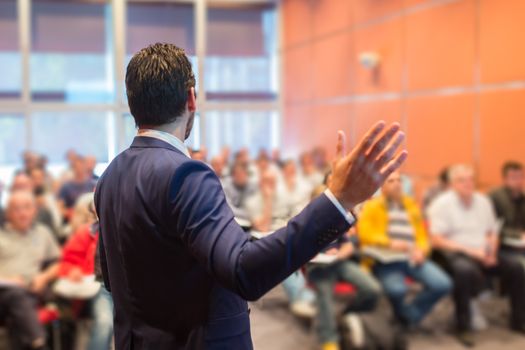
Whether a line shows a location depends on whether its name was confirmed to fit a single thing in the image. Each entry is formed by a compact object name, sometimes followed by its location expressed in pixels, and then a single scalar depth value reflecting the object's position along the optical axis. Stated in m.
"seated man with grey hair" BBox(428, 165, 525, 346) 3.98
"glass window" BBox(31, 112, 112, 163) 7.14
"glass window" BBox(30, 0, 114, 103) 7.82
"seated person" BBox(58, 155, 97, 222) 4.94
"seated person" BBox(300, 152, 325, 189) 5.77
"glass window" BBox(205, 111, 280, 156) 5.80
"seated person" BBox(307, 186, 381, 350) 3.51
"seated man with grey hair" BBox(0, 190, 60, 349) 3.14
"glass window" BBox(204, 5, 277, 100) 6.56
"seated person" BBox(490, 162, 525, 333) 4.01
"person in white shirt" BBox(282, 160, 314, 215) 5.00
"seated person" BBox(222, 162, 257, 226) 3.86
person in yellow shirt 3.56
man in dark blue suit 0.82
